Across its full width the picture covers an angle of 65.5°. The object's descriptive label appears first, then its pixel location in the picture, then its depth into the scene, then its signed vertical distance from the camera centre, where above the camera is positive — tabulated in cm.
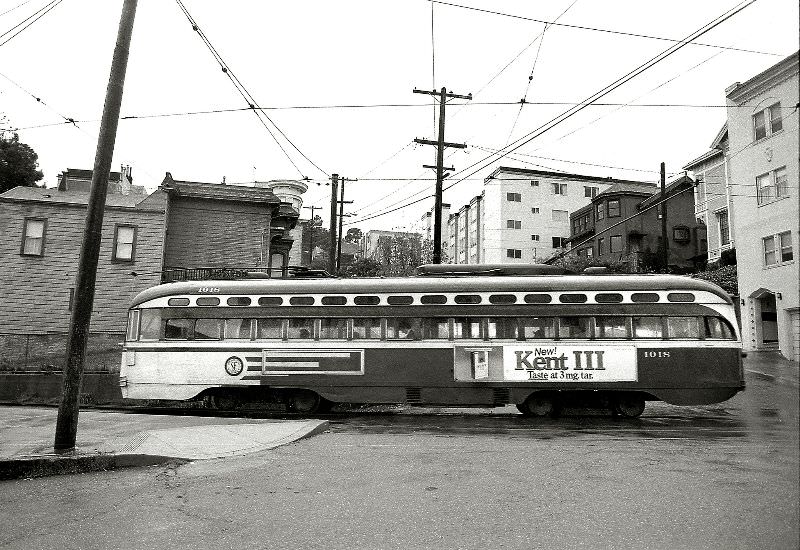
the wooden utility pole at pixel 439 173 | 2197 +677
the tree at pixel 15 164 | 4100 +1209
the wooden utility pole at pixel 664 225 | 2837 +674
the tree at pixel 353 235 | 12444 +2403
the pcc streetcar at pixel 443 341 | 1366 +34
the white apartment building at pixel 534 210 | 5881 +1400
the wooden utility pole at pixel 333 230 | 3200 +647
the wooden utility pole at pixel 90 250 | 851 +139
